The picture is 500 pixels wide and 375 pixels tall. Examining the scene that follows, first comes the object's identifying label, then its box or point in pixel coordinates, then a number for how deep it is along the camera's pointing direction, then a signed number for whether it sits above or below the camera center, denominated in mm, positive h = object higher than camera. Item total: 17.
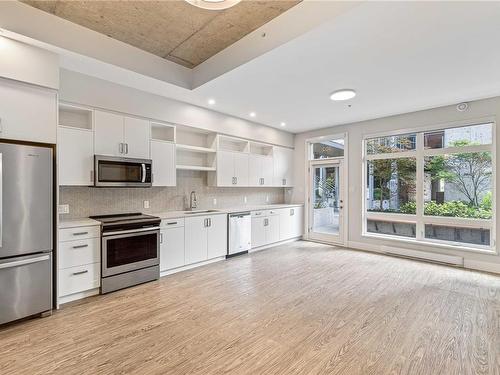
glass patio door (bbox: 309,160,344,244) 6281 -309
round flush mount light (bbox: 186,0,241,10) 2162 +1547
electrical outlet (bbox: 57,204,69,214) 3551 -262
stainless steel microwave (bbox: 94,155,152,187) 3588 +255
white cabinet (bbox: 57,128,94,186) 3332 +430
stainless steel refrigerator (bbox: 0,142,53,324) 2590 -424
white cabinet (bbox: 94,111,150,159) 3676 +793
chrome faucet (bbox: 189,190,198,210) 5094 -231
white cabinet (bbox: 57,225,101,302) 3086 -871
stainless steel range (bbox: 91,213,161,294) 3421 -843
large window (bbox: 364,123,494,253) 4543 +70
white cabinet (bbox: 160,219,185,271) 4035 -879
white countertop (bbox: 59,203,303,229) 3244 -417
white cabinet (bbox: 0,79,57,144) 2664 +813
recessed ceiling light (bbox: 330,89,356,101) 4020 +1495
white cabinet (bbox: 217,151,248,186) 5262 +438
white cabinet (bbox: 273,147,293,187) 6645 +592
